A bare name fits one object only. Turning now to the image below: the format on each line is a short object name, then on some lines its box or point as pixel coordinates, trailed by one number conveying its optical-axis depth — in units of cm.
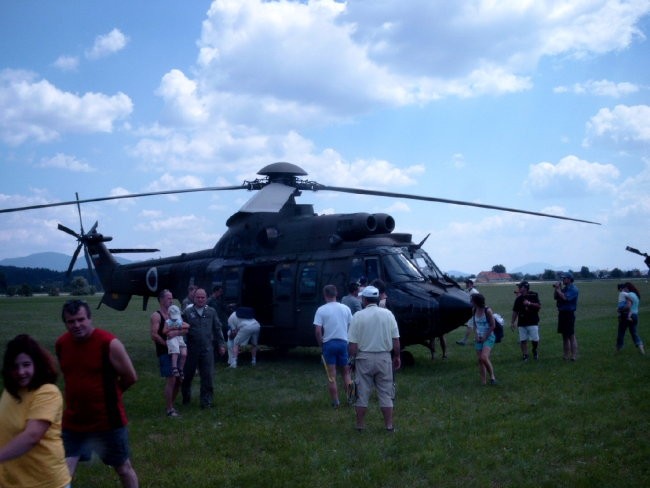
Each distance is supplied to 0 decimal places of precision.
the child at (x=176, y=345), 858
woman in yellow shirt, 342
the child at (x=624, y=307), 1240
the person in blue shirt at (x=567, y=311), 1191
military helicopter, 1161
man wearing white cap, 732
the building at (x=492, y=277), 11102
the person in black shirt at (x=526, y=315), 1224
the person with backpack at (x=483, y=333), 1004
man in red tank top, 456
